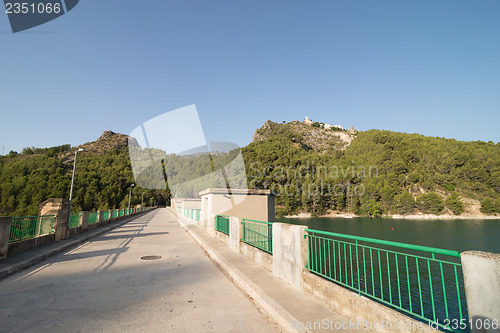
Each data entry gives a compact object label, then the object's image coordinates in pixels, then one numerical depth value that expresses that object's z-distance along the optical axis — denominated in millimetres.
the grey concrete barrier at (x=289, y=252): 5316
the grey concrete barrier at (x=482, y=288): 2332
